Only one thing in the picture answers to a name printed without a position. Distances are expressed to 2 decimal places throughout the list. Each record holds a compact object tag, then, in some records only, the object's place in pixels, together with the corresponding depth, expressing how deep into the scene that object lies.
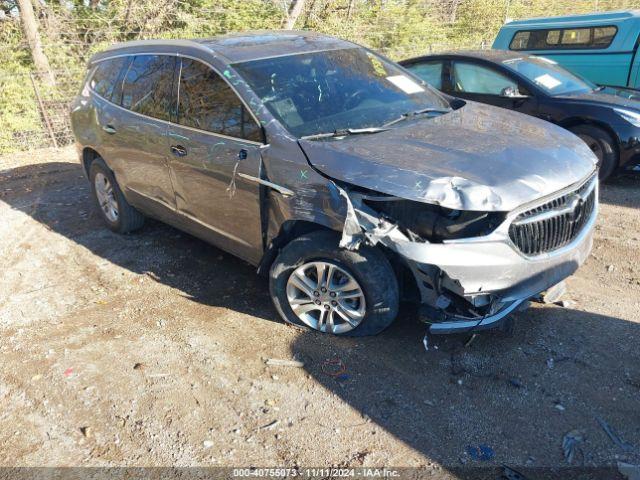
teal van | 8.05
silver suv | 2.96
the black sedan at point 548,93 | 5.93
